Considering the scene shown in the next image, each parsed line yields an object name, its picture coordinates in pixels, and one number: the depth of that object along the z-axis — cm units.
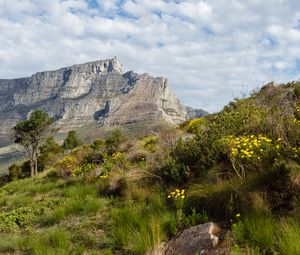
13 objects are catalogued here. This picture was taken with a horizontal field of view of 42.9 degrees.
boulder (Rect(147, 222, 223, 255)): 529
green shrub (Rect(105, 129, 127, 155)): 1684
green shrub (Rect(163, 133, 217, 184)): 850
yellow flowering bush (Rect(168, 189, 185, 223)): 630
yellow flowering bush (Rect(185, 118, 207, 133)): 1823
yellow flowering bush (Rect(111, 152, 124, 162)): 1327
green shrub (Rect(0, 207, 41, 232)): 866
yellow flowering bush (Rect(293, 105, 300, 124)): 821
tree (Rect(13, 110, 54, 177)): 4372
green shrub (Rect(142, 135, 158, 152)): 1361
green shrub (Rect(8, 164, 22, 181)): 4829
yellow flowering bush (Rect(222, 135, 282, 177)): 686
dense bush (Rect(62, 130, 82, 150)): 6319
